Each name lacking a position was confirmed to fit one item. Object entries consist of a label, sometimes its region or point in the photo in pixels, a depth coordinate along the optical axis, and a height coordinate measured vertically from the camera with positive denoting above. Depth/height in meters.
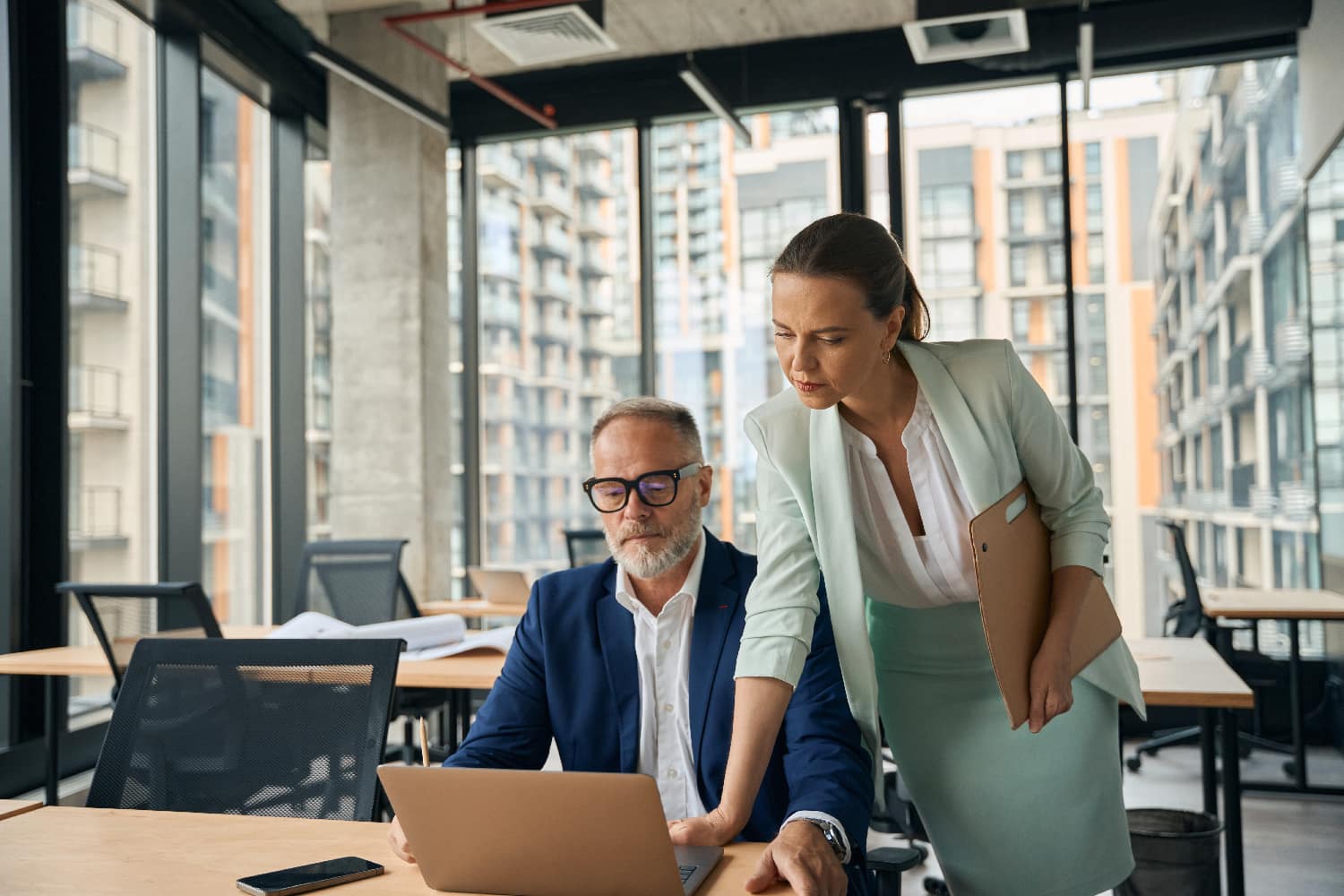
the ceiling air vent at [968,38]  4.64 +1.73
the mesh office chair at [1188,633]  5.07 -0.77
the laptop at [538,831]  1.13 -0.37
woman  1.55 -0.18
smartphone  1.28 -0.46
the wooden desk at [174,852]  1.32 -0.47
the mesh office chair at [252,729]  1.76 -0.40
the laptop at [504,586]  4.89 -0.49
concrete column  6.06 +0.80
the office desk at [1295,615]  4.64 -0.62
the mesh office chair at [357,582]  4.44 -0.42
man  1.70 -0.29
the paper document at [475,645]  3.29 -0.51
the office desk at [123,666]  3.01 -0.58
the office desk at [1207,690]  2.68 -0.55
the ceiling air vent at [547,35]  4.53 +1.75
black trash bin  2.75 -0.95
